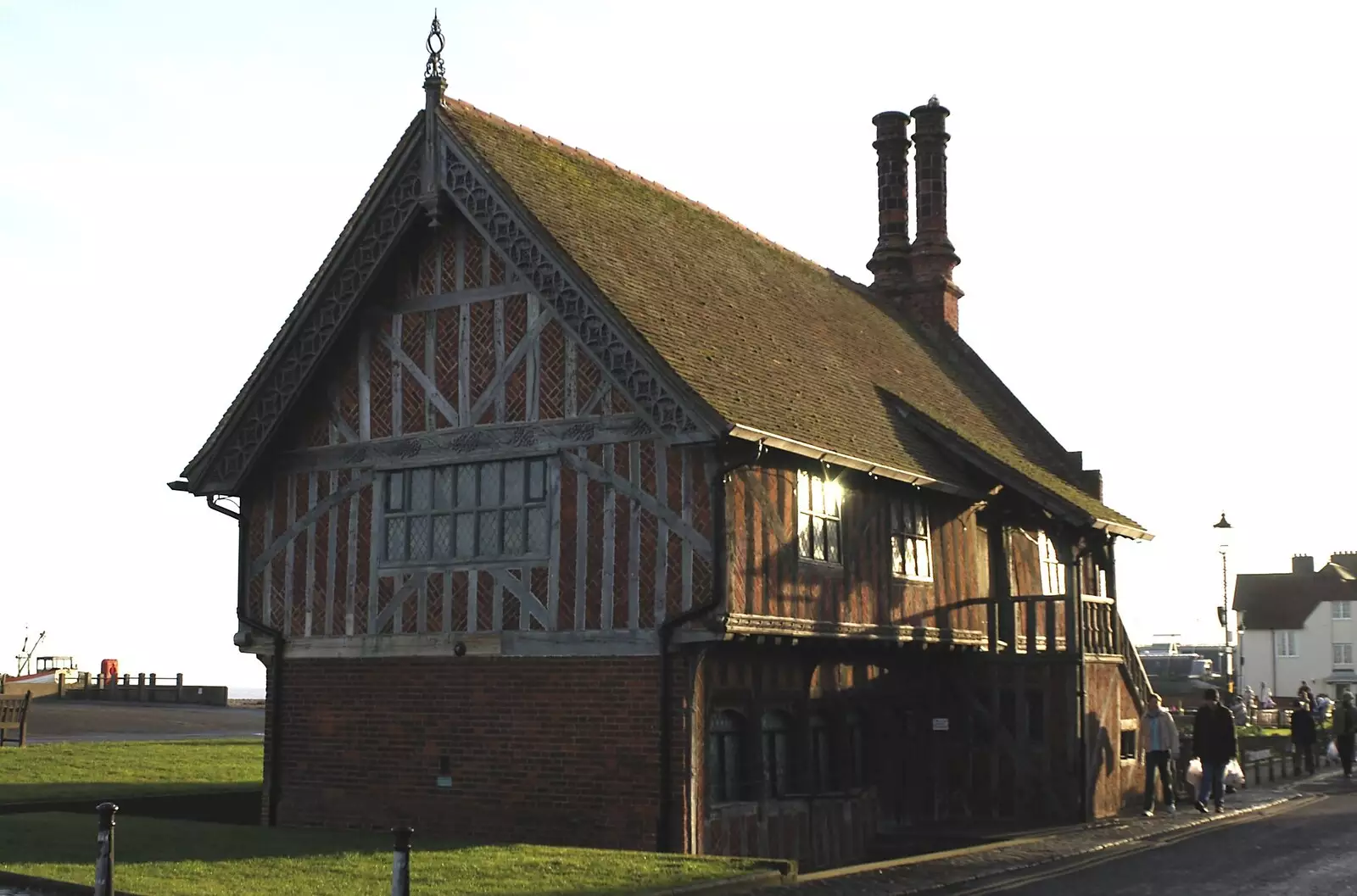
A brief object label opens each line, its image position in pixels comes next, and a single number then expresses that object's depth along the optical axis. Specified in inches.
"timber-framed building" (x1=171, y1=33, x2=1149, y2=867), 690.2
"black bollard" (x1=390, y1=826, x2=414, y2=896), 433.7
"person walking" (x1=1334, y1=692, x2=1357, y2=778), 1272.1
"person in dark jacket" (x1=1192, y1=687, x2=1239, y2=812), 937.5
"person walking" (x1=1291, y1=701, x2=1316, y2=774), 1339.8
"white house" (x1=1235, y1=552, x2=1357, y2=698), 3858.3
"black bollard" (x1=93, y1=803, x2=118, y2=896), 465.4
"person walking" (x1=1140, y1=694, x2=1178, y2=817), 925.2
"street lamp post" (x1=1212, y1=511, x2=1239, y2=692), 1914.4
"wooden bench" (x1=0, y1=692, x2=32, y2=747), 1206.9
